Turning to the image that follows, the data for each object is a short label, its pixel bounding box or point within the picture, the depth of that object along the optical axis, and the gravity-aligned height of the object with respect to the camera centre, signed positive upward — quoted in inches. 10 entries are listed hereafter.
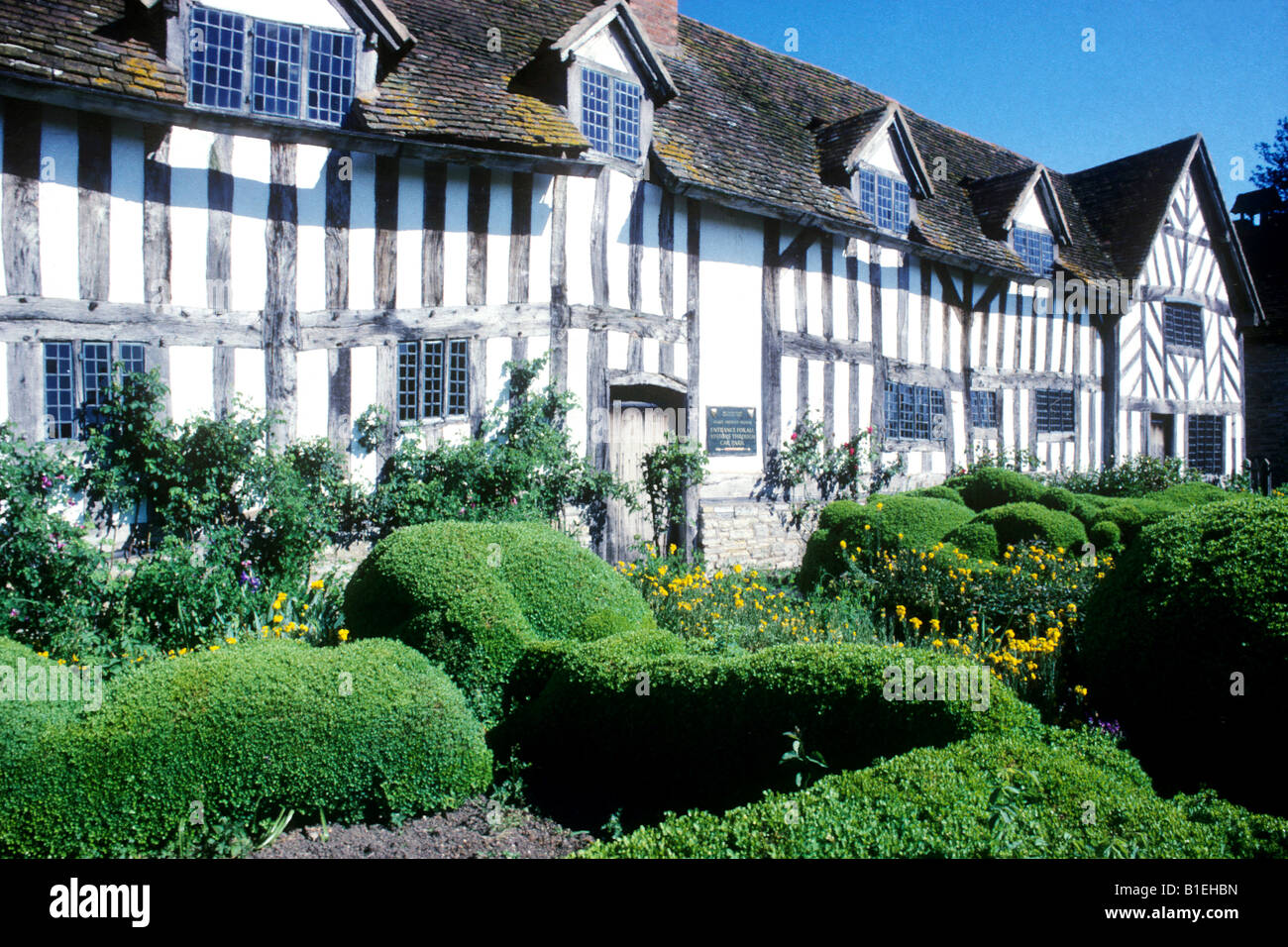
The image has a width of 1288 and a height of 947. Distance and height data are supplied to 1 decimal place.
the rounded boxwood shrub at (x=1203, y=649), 167.6 -38.1
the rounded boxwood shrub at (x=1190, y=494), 445.4 -15.8
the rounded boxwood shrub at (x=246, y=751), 166.2 -59.4
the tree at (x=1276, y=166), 863.7 +308.1
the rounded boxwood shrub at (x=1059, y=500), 417.1 -17.8
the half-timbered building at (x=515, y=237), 287.1 +99.3
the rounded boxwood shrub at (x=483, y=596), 231.3 -38.1
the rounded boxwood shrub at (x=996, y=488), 456.1 -13.4
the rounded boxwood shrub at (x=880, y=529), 370.9 -28.4
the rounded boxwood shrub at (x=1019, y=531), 356.8 -28.1
